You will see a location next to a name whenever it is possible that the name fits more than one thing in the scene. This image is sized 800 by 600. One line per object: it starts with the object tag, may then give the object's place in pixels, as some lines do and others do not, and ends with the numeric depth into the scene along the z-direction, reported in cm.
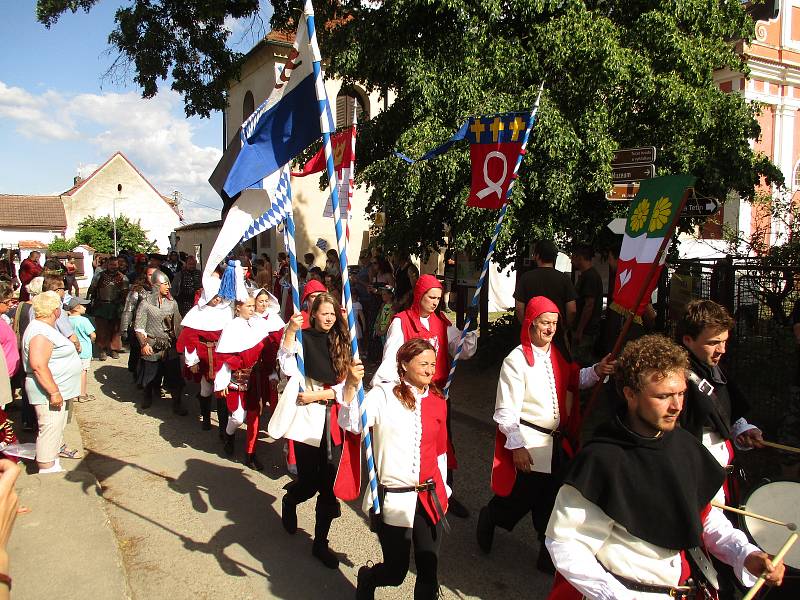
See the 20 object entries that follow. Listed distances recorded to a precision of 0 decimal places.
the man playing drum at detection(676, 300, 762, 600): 314
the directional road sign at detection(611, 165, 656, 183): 623
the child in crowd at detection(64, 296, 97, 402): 757
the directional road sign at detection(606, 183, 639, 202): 625
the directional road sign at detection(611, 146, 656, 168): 625
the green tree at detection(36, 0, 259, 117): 1191
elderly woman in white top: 546
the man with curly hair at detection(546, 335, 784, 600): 226
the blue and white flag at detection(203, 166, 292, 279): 432
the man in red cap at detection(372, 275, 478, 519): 481
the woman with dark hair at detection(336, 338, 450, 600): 341
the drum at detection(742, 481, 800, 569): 287
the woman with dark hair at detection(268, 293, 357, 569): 436
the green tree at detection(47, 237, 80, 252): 4503
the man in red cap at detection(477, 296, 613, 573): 388
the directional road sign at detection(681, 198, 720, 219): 589
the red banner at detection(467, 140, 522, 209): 488
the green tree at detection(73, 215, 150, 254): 4566
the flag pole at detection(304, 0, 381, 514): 341
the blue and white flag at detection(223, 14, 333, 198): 397
